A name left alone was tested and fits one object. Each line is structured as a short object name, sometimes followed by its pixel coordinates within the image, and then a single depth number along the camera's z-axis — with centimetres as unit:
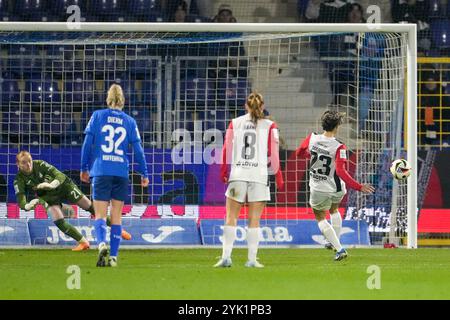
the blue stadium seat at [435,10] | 2636
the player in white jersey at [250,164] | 1397
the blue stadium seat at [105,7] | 2572
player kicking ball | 1602
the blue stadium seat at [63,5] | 2570
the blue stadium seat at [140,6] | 2589
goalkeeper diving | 1801
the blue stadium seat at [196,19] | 2547
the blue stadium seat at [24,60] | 2055
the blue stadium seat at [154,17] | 2591
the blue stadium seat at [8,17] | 2556
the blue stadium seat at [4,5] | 2575
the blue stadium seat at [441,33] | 2584
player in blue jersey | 1412
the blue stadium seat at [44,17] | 2569
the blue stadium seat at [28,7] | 2573
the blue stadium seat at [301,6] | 2650
